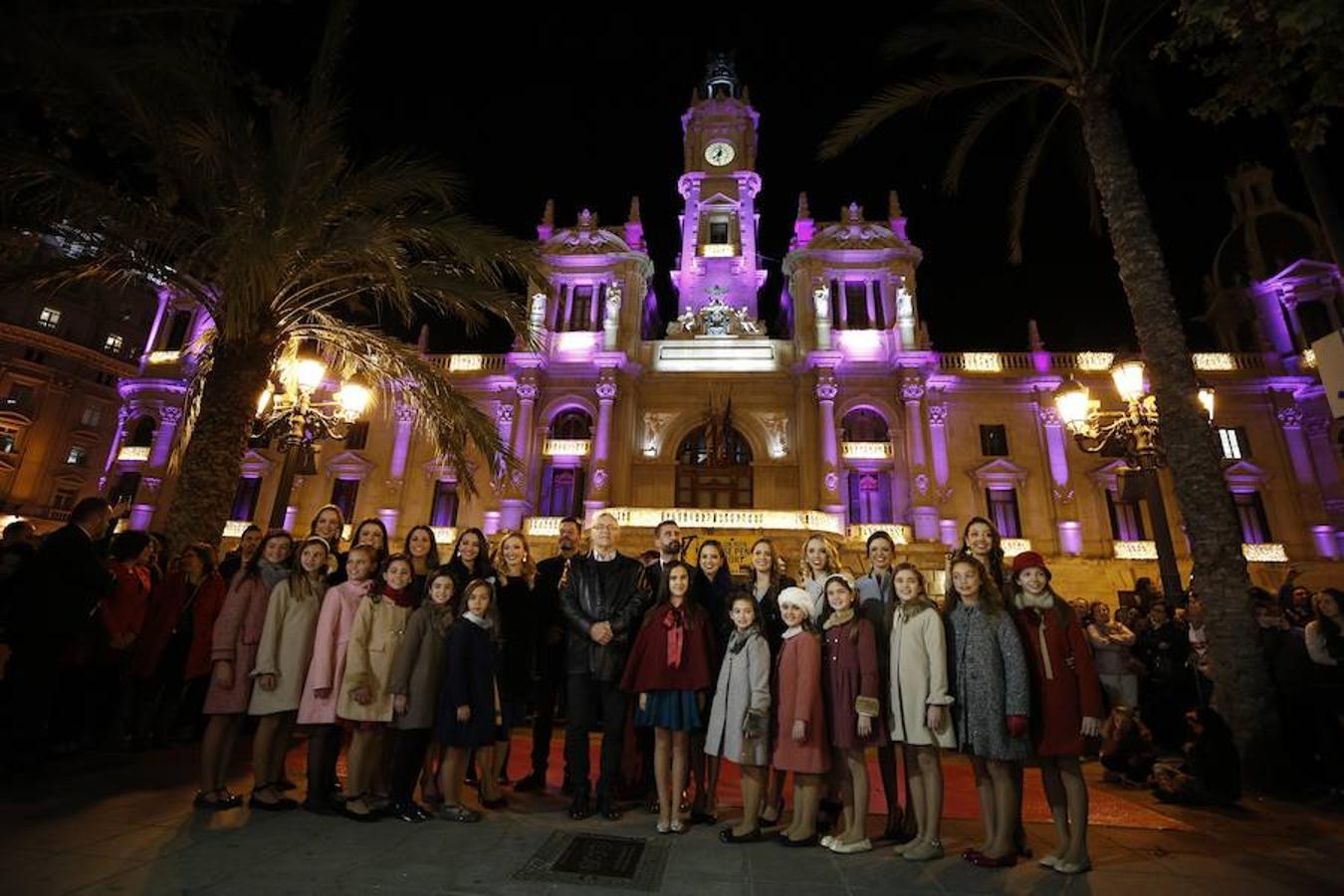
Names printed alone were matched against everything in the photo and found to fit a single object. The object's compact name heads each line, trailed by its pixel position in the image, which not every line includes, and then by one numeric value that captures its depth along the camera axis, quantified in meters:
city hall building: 22.69
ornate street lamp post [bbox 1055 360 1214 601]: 10.62
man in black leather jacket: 4.85
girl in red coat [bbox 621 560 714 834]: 4.66
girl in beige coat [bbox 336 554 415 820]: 4.54
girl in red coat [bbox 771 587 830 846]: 4.35
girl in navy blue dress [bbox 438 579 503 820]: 4.64
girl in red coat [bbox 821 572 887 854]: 4.31
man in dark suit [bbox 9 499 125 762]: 5.07
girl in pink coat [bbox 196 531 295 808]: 4.55
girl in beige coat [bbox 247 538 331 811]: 4.61
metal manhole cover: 3.53
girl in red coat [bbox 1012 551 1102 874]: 4.04
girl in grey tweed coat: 4.13
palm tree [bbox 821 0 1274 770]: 6.59
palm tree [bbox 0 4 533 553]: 6.61
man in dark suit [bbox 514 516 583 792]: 5.61
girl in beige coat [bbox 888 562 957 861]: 4.26
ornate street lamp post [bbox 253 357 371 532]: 10.55
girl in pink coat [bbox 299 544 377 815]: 4.55
